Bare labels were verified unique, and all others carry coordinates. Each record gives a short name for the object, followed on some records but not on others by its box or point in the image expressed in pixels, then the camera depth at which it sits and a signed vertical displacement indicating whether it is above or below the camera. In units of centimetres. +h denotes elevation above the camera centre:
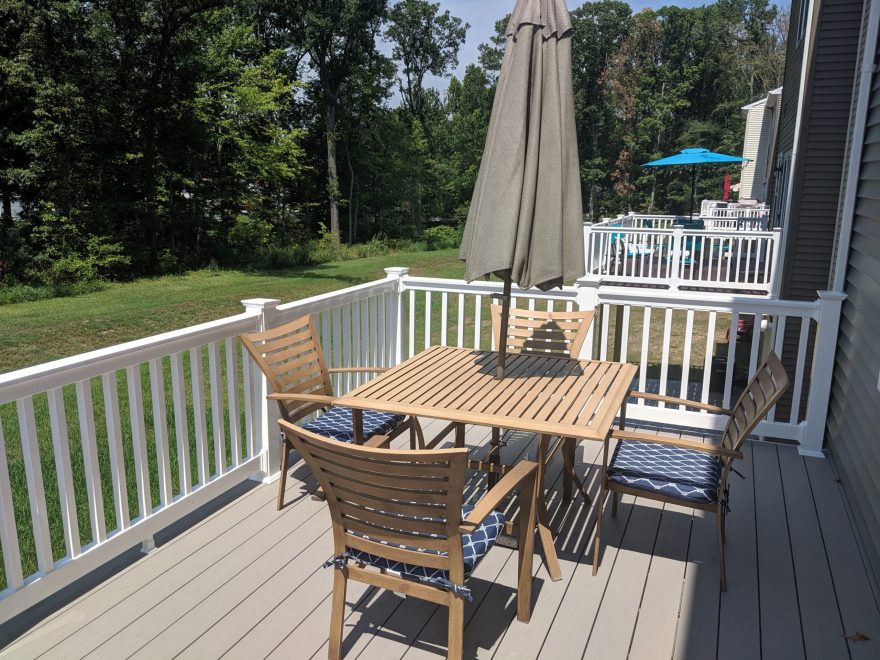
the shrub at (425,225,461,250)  2455 -152
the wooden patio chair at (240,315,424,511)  337 -99
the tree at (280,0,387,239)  1972 +474
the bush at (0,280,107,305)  1140 -175
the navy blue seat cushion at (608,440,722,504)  277 -118
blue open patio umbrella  1480 +91
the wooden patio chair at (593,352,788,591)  273 -118
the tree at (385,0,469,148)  2688 +636
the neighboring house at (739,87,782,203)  1909 +155
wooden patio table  265 -87
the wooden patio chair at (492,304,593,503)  401 -82
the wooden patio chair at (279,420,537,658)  195 -100
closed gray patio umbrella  281 +15
